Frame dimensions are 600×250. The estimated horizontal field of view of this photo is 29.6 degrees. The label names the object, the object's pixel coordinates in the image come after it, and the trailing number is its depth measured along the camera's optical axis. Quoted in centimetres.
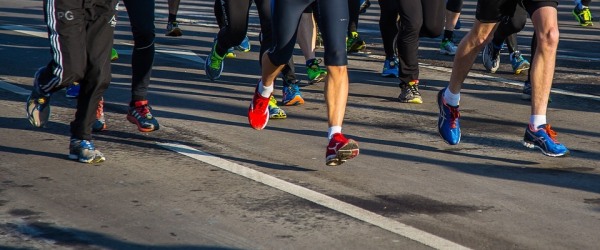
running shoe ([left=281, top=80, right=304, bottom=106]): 978
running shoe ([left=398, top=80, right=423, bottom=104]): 1006
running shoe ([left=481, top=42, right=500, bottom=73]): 1185
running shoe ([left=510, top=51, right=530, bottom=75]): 1193
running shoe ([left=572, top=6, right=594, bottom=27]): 1673
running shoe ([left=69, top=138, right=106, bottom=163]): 727
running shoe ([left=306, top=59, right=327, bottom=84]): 1083
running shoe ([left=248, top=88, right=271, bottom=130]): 823
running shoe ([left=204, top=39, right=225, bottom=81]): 1028
